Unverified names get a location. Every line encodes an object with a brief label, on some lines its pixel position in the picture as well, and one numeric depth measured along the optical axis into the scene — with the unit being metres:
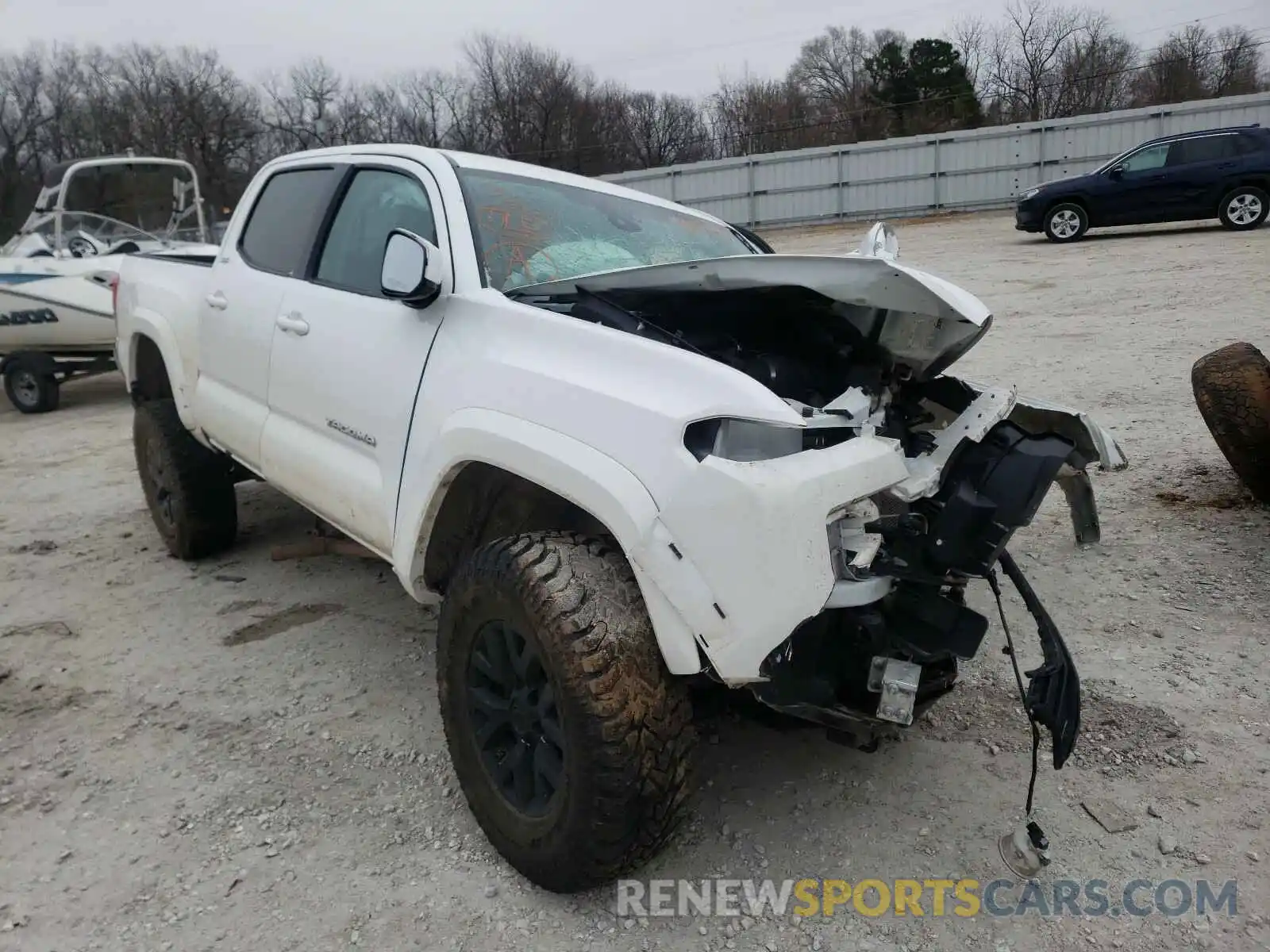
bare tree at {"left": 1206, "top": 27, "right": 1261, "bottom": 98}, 46.28
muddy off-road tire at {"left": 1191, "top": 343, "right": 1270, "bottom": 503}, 4.36
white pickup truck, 2.10
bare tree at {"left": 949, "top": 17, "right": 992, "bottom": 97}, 49.82
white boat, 9.67
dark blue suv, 15.31
